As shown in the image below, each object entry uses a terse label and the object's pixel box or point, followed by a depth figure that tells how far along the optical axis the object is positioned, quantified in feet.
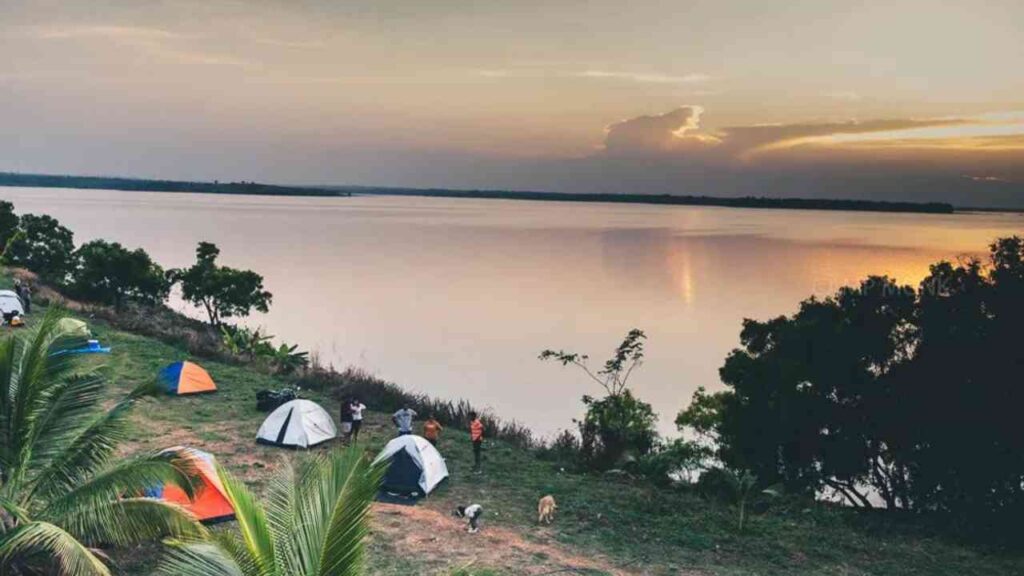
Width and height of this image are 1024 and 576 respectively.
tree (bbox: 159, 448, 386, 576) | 19.69
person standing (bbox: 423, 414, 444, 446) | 65.82
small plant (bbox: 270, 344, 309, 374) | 98.17
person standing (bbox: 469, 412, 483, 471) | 62.13
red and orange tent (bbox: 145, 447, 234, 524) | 43.86
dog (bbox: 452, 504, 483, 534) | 48.29
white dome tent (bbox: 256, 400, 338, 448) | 63.82
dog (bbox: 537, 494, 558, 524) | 51.13
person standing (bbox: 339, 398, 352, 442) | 67.72
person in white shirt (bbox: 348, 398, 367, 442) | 66.95
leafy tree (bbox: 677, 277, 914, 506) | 67.56
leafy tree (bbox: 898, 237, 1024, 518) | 59.47
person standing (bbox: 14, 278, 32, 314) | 112.27
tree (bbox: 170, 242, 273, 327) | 160.15
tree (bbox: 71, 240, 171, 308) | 164.86
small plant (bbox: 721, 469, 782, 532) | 53.57
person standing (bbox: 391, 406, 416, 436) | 65.72
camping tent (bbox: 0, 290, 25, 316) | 98.17
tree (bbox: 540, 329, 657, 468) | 70.53
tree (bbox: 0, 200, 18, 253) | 198.59
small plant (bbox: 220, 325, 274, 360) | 113.19
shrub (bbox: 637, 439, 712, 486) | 65.77
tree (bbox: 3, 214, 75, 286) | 198.08
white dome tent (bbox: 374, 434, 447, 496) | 54.49
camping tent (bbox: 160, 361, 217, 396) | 77.92
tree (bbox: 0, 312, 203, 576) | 30.76
